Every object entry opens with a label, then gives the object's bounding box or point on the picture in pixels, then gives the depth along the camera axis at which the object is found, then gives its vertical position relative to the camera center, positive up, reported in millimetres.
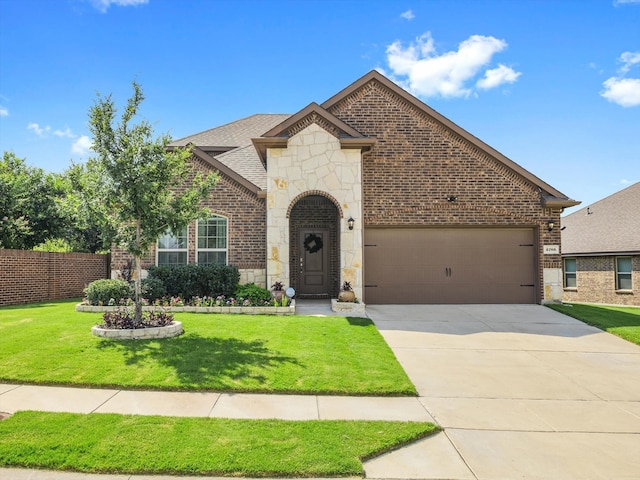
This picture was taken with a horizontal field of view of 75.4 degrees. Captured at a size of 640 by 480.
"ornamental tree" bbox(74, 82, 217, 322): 8148 +1527
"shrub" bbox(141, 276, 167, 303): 11852 -831
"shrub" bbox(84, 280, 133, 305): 11461 -882
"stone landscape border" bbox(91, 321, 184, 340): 8266 -1448
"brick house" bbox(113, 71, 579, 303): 13445 +1338
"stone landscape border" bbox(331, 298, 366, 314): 11797 -1383
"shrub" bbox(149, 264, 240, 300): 12406 -611
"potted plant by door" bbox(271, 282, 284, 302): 11898 -925
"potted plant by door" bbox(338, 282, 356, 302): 11930 -1028
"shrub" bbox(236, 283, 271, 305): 11719 -994
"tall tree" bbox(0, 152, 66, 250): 16414 +2308
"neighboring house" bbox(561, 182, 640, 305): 19938 +167
